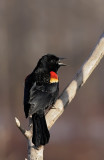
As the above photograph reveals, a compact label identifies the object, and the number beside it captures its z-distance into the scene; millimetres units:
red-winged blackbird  8383
